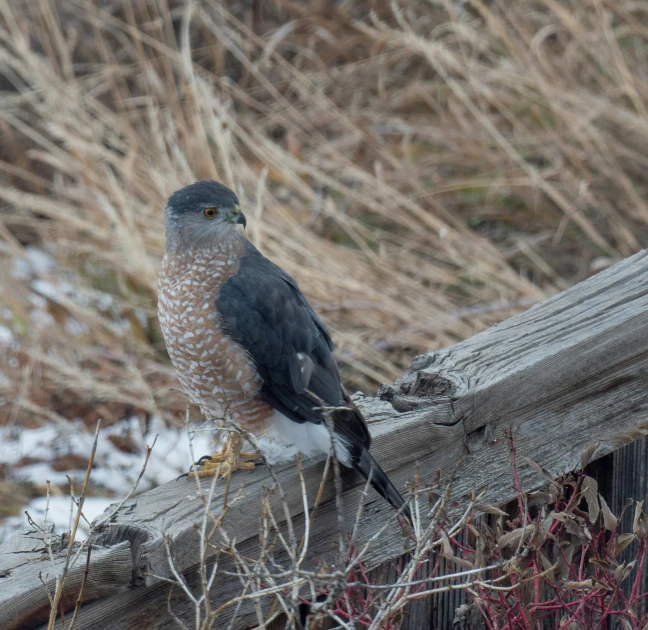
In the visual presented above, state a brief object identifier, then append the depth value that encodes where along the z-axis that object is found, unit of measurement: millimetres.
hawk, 15302
